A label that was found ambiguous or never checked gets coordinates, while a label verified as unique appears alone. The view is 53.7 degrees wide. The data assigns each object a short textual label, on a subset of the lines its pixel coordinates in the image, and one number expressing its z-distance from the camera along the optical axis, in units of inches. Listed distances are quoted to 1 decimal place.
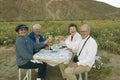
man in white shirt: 93.8
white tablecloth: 96.4
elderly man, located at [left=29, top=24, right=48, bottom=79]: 103.1
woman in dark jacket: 98.3
